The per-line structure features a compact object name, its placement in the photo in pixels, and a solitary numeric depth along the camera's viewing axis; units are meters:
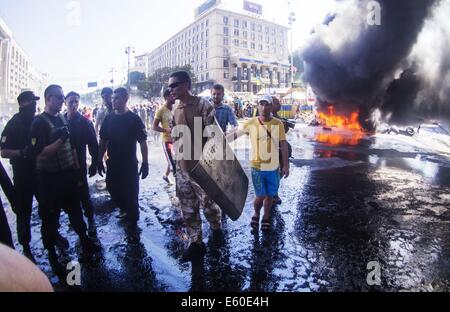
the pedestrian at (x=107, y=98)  5.53
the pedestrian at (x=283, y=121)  4.99
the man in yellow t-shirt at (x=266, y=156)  4.10
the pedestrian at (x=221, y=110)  4.80
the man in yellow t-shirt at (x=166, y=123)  5.80
